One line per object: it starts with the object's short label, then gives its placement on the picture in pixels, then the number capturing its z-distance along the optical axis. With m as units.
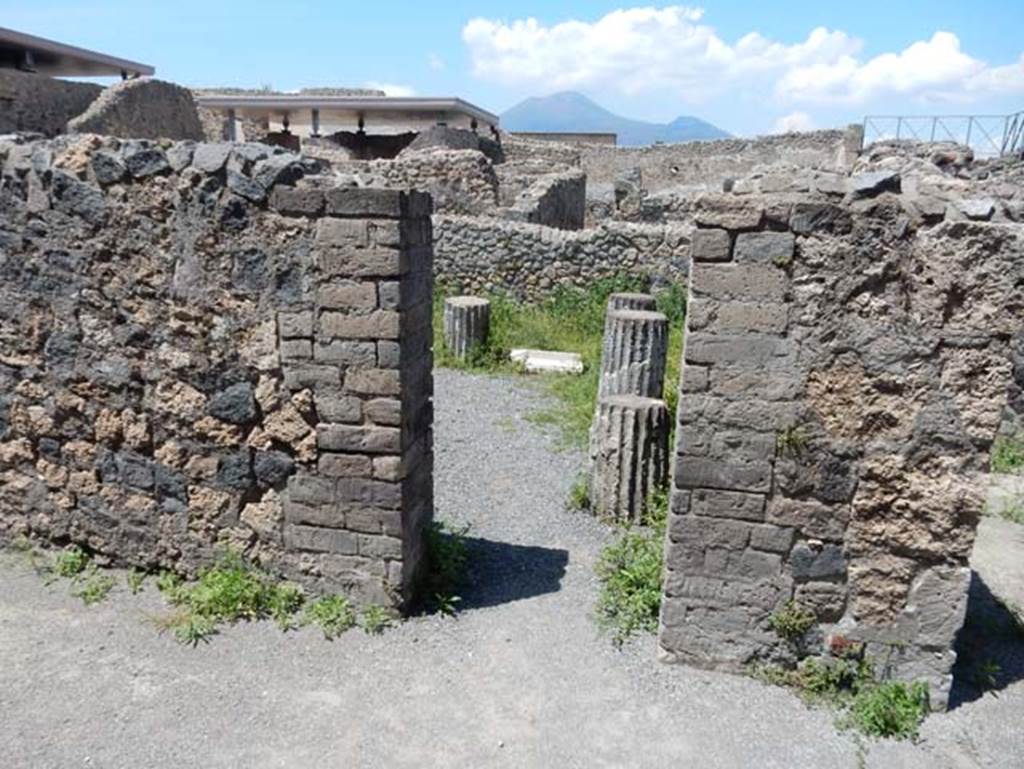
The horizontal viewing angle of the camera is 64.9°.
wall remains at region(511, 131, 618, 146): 32.08
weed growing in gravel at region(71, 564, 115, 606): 4.71
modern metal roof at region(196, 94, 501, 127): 20.86
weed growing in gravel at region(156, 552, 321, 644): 4.48
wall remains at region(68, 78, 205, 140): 14.16
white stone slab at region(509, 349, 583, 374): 9.95
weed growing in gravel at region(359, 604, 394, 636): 4.47
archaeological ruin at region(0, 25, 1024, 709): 3.59
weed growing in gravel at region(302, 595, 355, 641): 4.46
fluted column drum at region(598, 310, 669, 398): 7.43
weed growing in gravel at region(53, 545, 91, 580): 4.95
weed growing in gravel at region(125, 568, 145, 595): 4.80
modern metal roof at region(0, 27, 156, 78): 17.66
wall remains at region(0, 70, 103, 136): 13.62
